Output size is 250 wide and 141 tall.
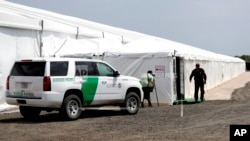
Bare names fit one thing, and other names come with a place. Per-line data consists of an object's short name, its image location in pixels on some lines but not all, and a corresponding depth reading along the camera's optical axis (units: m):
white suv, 13.53
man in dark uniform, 20.94
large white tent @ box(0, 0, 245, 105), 19.23
